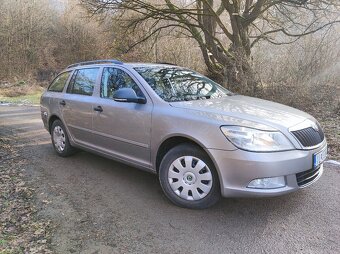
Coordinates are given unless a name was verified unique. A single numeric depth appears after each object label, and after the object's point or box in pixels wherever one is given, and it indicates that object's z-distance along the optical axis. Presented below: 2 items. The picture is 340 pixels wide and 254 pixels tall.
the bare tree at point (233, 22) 10.85
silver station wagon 3.49
